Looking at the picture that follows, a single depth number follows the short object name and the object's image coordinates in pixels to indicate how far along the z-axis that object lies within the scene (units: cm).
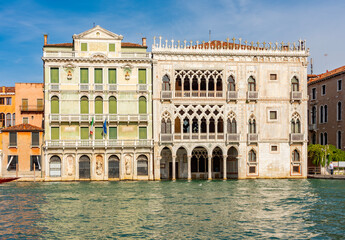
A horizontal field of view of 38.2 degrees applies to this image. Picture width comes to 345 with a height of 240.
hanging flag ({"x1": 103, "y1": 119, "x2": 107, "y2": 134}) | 4300
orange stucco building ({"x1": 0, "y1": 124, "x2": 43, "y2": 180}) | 4434
